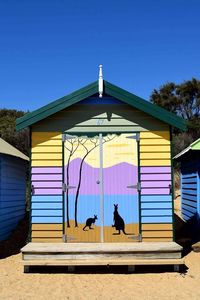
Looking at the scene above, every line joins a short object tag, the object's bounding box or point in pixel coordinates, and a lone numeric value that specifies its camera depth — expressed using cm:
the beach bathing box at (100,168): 981
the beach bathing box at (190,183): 1198
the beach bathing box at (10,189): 1238
